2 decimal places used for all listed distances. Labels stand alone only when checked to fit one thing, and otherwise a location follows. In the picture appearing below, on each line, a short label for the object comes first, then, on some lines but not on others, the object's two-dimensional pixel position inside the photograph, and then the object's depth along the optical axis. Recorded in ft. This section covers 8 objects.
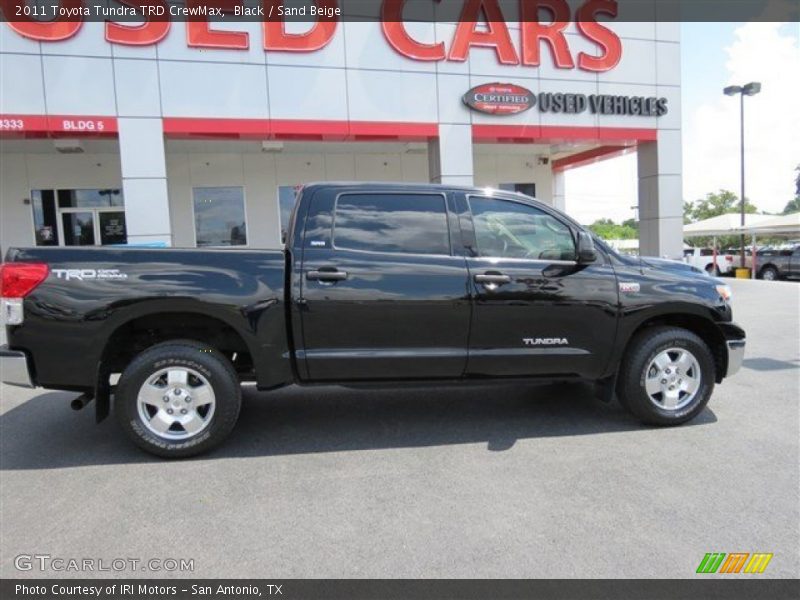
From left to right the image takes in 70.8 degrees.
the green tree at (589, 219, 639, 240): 373.93
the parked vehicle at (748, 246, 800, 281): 77.30
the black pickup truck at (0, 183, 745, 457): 12.84
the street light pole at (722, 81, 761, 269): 82.02
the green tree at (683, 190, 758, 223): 238.23
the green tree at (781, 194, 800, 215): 287.48
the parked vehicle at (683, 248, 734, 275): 89.51
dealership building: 37.86
